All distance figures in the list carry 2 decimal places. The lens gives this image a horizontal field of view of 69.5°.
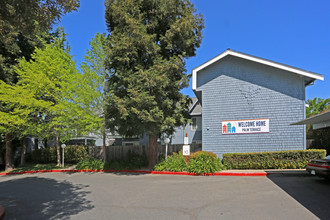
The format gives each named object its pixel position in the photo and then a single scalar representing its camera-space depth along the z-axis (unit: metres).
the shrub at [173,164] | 14.65
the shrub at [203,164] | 13.44
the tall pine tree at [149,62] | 13.88
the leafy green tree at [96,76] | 17.25
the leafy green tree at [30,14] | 6.47
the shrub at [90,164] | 17.64
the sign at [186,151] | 14.19
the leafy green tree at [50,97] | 17.14
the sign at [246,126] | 15.56
